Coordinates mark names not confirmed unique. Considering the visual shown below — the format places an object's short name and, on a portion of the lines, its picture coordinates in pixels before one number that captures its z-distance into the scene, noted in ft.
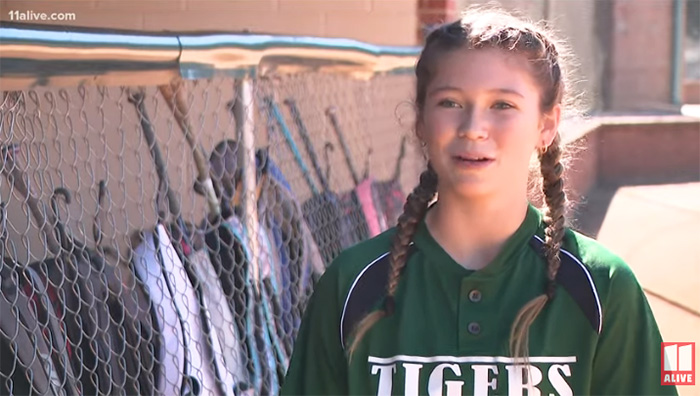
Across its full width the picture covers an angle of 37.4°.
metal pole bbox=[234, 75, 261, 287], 11.29
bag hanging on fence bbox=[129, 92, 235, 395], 10.05
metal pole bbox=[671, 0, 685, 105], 46.60
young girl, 5.97
